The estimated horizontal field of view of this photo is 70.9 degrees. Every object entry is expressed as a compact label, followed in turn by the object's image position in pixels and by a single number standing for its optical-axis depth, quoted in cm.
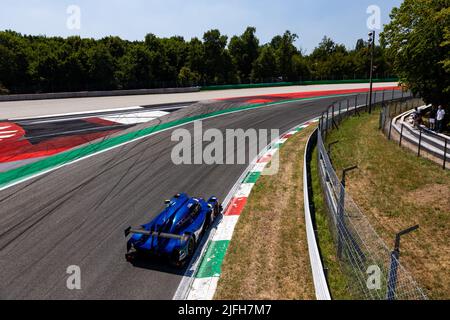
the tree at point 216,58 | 6150
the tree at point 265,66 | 6588
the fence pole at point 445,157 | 1346
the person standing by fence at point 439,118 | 1808
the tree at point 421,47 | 1983
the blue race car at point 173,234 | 749
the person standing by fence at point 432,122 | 1894
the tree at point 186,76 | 5553
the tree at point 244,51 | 6938
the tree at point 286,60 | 6712
